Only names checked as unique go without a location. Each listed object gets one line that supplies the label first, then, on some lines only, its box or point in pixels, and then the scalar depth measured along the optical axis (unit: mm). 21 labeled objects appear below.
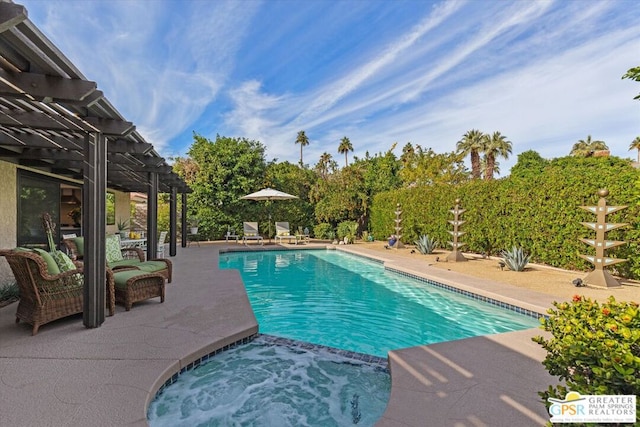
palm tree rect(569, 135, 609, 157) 32334
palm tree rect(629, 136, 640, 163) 31812
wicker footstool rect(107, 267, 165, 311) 4824
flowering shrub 1425
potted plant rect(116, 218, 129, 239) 12314
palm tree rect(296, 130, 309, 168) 45344
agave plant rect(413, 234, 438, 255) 12180
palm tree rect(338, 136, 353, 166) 42250
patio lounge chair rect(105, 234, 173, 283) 5887
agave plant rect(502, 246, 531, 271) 8523
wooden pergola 2588
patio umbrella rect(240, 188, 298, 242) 15078
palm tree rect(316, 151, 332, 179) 39172
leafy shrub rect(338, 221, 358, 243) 16927
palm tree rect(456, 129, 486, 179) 30119
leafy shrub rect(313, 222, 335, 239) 18266
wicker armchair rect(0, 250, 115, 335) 3748
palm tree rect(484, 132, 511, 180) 30245
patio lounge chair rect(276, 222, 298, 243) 16562
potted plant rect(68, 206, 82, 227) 10175
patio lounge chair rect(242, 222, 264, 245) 16469
